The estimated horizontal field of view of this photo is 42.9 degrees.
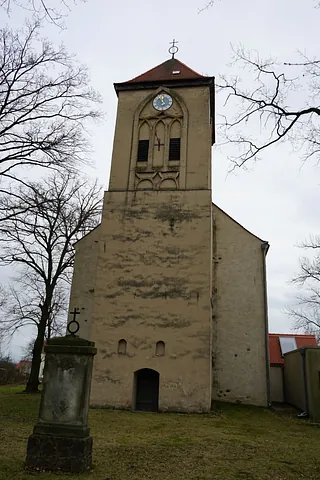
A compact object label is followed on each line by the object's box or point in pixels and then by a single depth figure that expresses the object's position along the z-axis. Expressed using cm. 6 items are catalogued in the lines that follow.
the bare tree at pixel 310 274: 2031
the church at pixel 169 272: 1548
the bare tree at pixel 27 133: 1234
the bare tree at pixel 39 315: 2262
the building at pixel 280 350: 2252
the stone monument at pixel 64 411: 632
